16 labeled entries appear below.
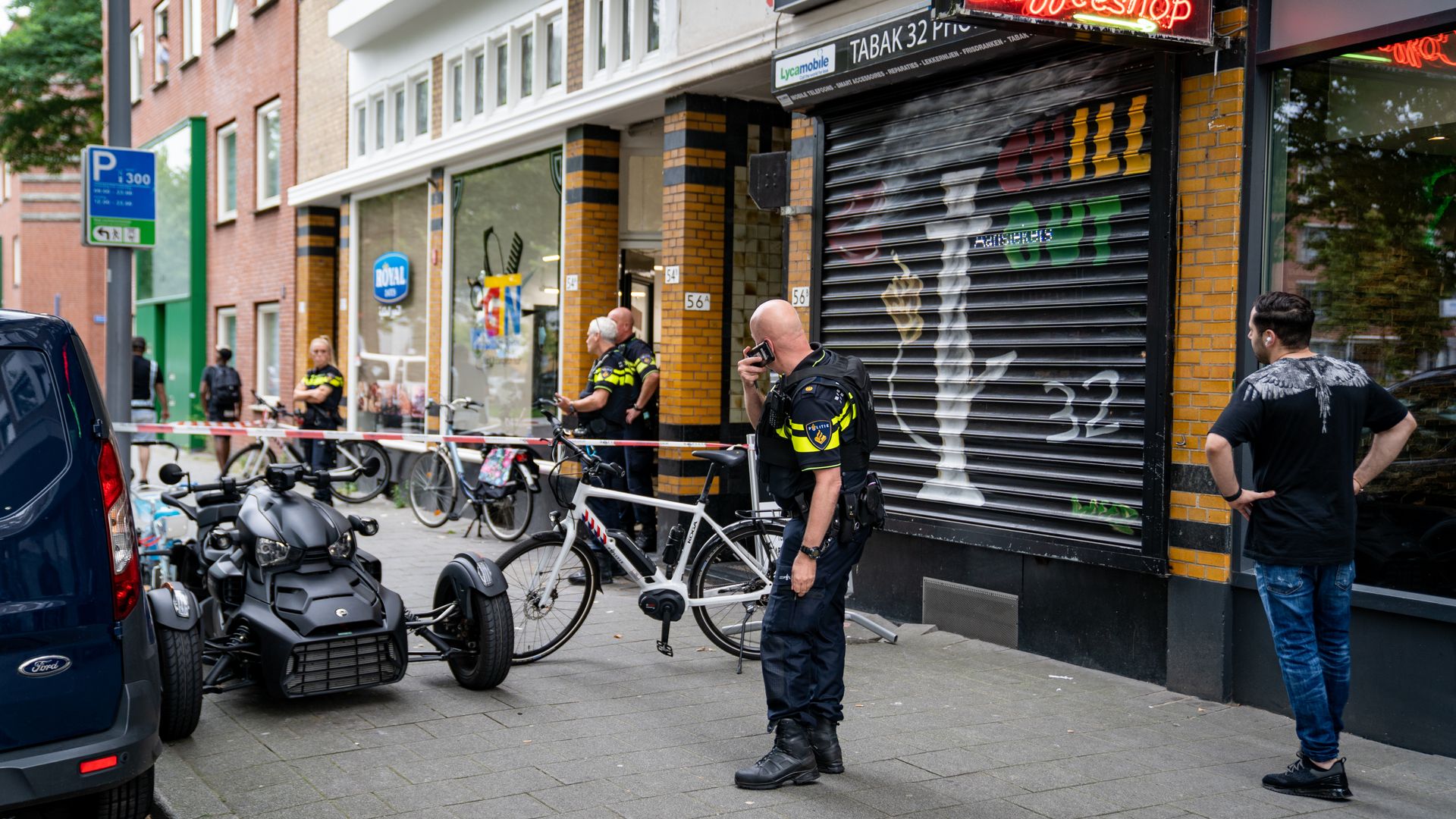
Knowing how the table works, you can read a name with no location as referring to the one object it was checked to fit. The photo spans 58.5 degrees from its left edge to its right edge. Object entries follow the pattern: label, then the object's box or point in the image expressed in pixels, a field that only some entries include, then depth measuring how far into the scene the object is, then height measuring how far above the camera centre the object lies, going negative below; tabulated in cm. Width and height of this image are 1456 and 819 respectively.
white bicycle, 692 -113
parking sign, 930 +116
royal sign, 1623 +106
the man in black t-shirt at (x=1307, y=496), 496 -46
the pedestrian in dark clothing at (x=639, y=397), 1044 -25
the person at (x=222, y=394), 1733 -45
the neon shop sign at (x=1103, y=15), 589 +164
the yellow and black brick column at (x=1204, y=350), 623 +12
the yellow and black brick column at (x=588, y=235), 1194 +121
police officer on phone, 496 -59
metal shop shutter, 686 +47
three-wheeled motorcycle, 575 -114
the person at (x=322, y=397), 1420 -38
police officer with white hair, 1030 -20
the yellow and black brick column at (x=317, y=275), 1875 +125
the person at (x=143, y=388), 1548 -35
